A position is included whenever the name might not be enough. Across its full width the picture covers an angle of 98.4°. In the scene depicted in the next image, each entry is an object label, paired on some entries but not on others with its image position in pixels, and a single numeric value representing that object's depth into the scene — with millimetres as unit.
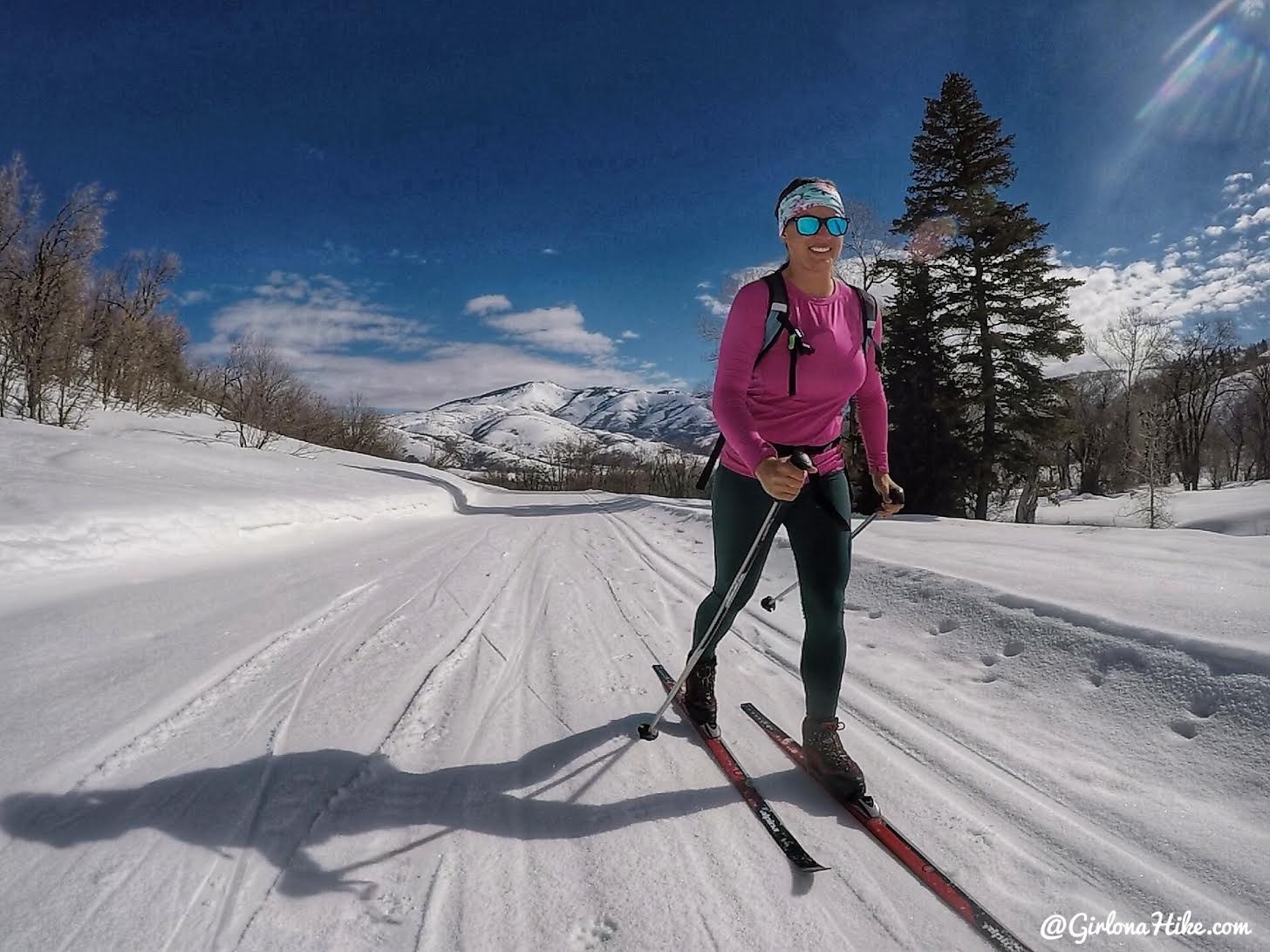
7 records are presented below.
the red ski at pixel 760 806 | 1597
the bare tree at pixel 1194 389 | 33500
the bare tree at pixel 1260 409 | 35656
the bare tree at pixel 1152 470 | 15859
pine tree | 15703
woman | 2027
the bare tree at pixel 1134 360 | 17328
